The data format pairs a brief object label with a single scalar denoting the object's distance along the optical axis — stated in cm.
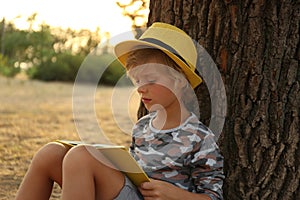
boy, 232
